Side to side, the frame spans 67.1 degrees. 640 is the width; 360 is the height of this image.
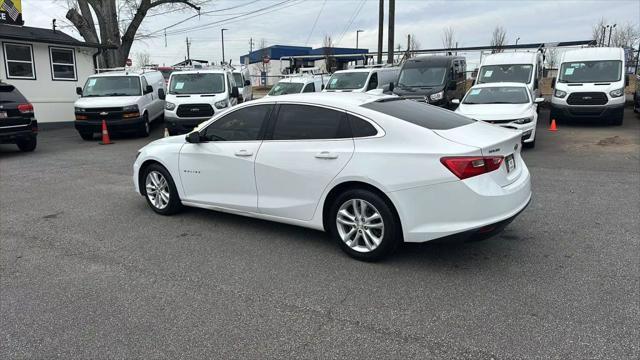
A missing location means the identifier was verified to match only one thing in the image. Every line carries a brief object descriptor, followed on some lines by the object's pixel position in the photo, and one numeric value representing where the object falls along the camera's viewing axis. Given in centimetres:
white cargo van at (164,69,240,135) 1422
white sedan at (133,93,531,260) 407
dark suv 1133
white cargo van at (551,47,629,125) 1472
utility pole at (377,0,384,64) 2467
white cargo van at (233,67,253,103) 1971
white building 1777
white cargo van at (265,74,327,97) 1919
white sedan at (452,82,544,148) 1075
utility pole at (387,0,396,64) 2350
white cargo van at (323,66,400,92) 1860
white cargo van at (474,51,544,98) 1639
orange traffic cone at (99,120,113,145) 1455
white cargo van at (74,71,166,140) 1489
